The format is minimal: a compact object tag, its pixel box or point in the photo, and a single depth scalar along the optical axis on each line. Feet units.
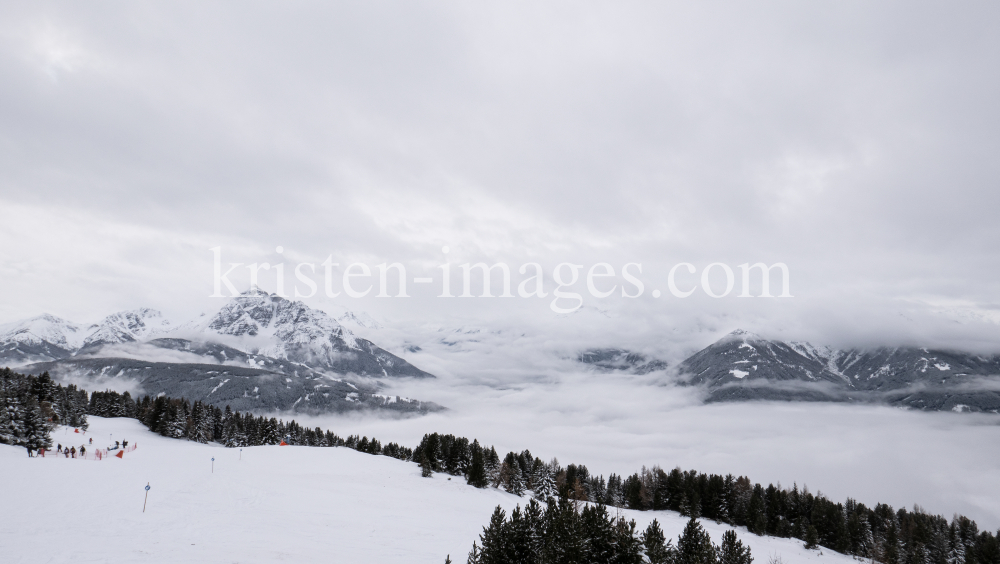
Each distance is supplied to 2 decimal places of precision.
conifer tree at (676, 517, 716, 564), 101.09
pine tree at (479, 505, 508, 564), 83.35
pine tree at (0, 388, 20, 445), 181.27
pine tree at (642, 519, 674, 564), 89.26
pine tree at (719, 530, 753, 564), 115.34
